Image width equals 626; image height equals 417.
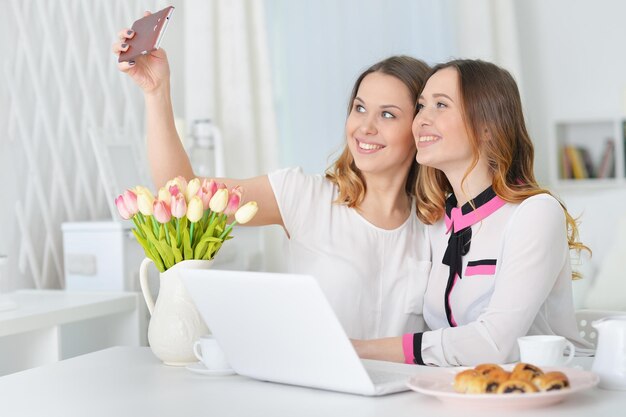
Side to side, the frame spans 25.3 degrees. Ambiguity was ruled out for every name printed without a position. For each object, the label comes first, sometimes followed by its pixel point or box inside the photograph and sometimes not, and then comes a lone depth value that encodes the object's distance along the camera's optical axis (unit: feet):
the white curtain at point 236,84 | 18.35
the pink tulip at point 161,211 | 8.68
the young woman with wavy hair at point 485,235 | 9.20
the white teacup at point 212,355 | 8.56
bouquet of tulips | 8.72
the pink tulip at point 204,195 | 8.78
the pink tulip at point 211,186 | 8.83
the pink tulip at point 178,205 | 8.68
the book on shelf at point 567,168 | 23.27
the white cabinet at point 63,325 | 12.07
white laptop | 7.72
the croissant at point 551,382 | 7.38
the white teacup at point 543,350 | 8.08
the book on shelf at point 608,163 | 22.89
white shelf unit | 22.69
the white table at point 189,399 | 7.53
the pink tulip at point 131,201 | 8.81
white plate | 7.34
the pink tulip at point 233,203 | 8.82
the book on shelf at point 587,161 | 23.15
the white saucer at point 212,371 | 8.55
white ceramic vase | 8.86
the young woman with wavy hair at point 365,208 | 10.87
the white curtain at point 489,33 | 22.43
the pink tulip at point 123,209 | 8.84
